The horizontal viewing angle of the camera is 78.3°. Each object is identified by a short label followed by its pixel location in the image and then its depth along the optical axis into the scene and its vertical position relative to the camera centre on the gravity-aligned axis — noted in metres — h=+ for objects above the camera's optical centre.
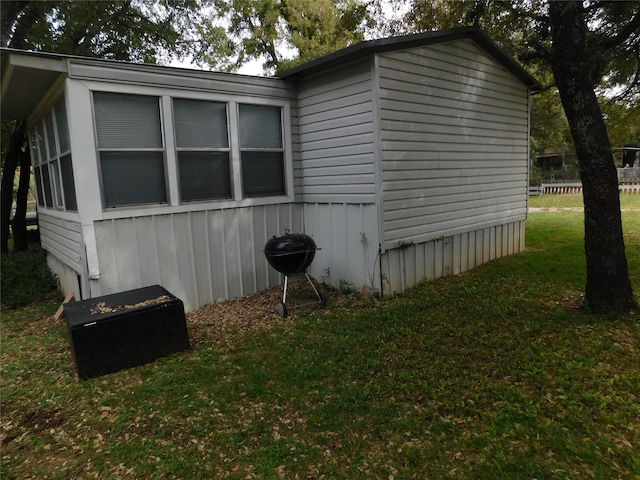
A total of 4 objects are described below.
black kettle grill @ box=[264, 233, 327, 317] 5.12 -0.83
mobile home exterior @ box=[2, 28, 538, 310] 4.83 +0.39
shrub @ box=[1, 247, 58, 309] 6.50 -1.38
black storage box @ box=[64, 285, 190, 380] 3.64 -1.29
